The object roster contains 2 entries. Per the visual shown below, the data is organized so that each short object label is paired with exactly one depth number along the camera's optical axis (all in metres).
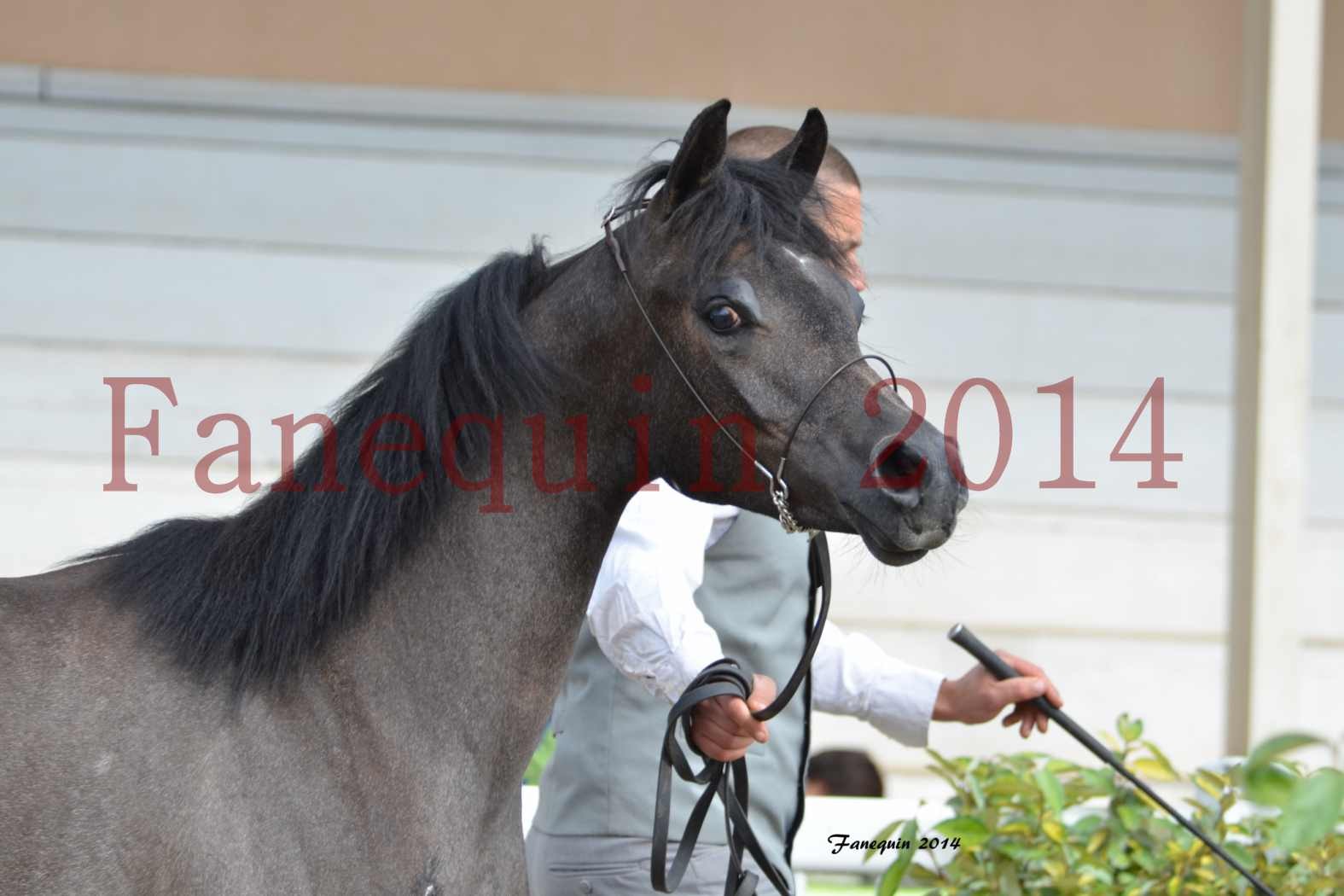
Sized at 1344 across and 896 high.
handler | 7.42
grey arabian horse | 7.14
